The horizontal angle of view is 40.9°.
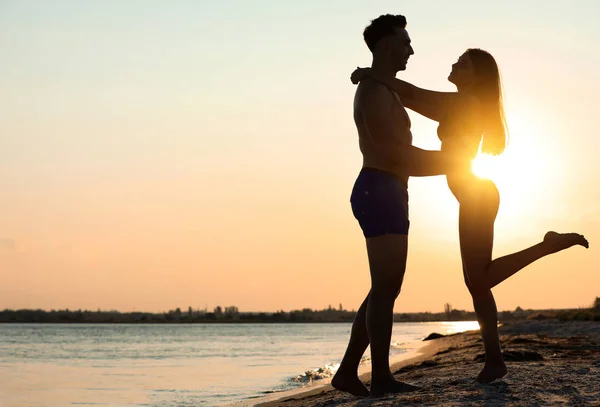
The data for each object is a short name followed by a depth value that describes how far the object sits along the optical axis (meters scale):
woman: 5.70
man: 5.52
